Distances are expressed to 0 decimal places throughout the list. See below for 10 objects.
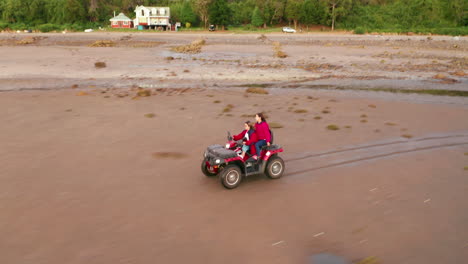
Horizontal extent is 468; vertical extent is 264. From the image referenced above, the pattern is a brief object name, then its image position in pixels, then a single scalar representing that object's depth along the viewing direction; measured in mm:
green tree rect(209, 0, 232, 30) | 83356
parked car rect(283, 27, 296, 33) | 76312
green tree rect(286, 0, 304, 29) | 87312
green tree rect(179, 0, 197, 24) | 91875
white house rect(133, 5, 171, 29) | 90750
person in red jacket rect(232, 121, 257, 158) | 8117
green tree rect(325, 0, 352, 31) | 85625
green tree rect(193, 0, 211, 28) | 86812
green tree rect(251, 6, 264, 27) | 88188
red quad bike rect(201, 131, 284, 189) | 7680
